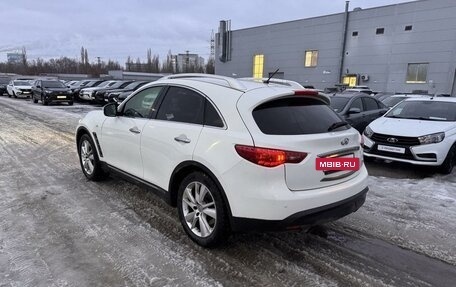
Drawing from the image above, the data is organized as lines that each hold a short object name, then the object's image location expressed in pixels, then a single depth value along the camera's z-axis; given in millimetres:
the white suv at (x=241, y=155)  3070
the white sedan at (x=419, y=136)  6613
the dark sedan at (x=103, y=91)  20531
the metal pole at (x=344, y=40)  37906
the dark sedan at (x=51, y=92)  21109
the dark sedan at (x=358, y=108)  8914
